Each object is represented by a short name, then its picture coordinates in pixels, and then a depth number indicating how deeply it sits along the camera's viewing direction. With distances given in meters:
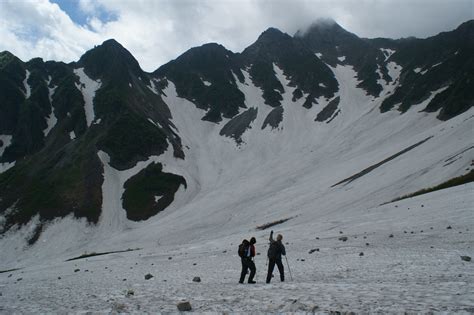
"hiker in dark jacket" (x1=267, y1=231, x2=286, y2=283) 16.67
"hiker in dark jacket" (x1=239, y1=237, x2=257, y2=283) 16.77
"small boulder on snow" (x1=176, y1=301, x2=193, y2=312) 11.08
